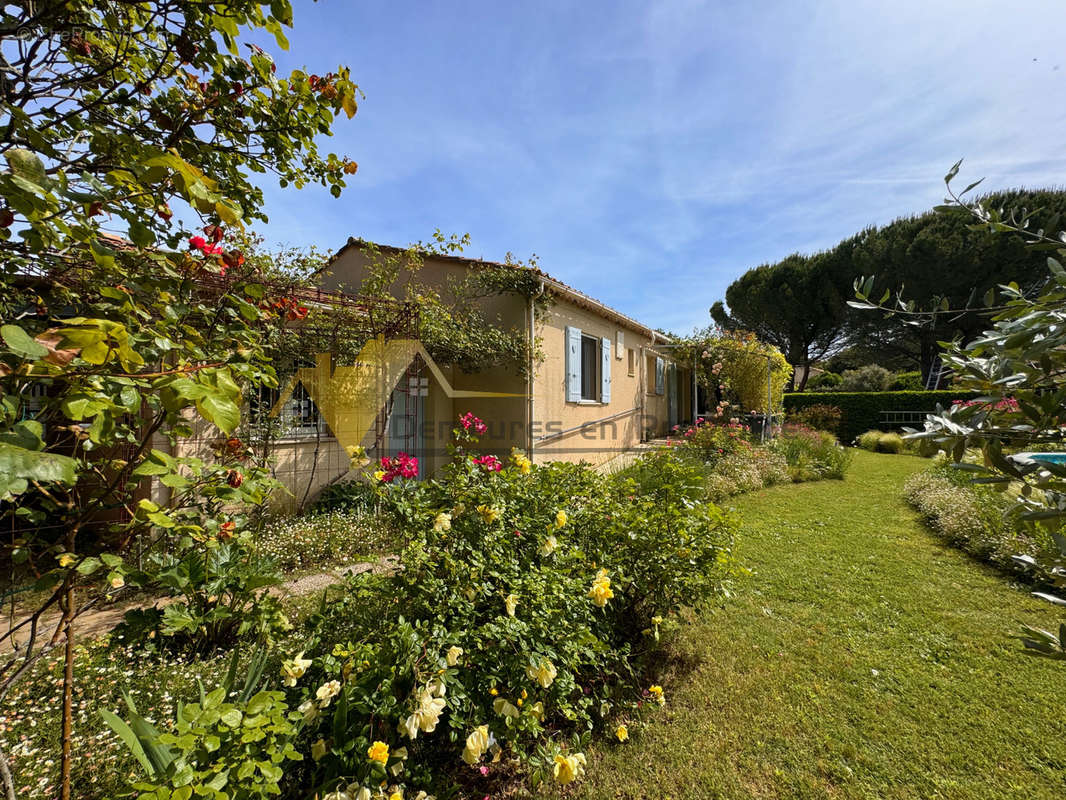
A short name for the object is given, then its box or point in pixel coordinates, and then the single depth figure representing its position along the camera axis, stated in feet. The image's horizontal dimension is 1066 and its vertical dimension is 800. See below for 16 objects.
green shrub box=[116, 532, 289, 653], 5.15
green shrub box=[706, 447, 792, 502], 24.85
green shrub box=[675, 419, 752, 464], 29.84
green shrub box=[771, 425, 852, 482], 29.99
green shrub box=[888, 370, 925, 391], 65.87
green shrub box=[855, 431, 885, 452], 45.03
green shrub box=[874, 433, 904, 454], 42.25
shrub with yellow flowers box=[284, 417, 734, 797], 5.33
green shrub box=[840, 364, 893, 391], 79.66
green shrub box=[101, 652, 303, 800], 3.52
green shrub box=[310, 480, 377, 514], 19.79
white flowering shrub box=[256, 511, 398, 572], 15.31
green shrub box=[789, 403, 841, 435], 48.39
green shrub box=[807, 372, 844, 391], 73.67
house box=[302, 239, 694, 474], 24.71
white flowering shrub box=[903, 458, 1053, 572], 15.30
